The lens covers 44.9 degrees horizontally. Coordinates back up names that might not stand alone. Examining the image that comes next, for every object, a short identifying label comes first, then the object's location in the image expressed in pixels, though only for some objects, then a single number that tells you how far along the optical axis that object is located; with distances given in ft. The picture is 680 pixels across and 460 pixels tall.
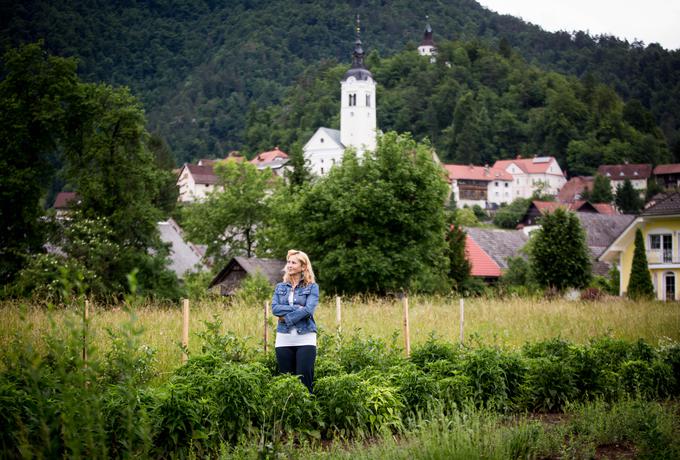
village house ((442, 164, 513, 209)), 490.08
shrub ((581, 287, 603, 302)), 95.00
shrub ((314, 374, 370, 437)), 28.45
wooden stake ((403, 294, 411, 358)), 41.14
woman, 30.27
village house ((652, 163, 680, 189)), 490.08
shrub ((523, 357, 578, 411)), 34.99
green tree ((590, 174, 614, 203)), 415.44
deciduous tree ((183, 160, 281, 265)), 190.90
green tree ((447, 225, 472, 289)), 165.78
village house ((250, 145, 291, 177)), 524.11
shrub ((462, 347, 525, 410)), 33.09
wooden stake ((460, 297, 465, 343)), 46.58
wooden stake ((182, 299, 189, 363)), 36.58
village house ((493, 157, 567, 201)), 501.56
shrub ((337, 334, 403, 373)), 35.09
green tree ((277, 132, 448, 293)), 119.14
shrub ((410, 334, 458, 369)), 36.17
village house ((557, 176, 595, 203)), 452.35
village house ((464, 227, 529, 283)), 193.06
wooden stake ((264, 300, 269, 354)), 37.35
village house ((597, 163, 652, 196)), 472.85
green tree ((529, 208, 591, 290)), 147.23
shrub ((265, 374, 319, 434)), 27.02
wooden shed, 126.31
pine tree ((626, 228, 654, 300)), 125.08
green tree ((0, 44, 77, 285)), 107.14
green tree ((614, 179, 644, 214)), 394.52
